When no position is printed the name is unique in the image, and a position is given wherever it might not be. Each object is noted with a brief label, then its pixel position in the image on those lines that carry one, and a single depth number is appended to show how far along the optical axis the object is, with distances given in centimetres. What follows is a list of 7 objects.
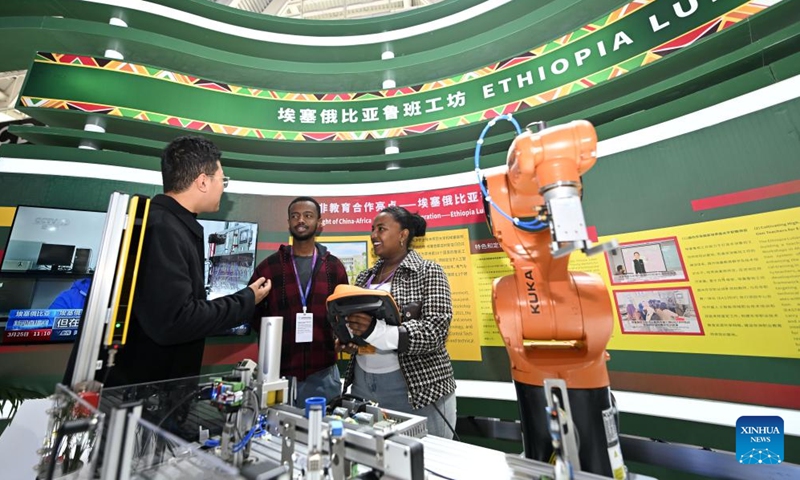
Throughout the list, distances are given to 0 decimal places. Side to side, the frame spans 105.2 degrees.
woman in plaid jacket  151
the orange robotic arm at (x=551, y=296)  83
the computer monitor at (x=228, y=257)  249
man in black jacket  119
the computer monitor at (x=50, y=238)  208
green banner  206
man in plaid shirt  189
